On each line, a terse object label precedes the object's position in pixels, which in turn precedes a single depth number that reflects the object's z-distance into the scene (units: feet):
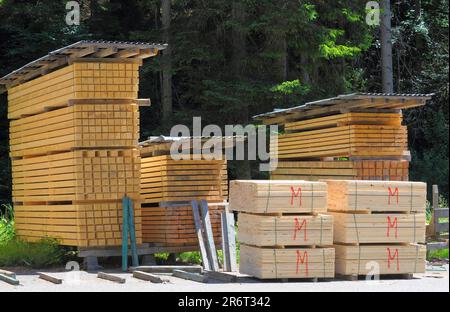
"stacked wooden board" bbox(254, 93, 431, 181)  57.41
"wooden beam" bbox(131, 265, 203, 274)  50.44
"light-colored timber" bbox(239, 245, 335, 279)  45.24
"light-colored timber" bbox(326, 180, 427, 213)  46.42
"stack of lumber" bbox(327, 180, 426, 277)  46.44
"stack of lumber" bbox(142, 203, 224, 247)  55.62
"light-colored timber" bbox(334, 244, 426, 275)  46.44
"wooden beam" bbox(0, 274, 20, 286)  44.51
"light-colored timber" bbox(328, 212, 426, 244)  46.47
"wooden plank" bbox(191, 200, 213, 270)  52.37
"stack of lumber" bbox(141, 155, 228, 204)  55.88
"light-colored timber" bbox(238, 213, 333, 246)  45.27
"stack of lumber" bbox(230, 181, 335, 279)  45.27
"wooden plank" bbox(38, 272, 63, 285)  44.91
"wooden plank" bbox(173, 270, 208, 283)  46.32
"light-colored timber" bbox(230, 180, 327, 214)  45.29
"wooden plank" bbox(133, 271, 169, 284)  45.52
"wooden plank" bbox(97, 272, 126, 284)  45.29
